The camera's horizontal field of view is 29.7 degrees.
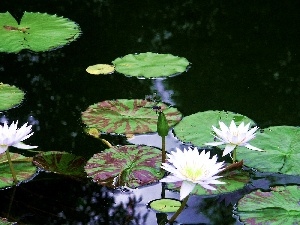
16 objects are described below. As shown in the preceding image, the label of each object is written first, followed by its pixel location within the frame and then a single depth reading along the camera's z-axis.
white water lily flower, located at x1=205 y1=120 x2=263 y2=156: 2.01
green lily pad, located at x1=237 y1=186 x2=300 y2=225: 1.89
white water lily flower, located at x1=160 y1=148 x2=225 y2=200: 1.71
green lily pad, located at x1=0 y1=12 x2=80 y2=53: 3.40
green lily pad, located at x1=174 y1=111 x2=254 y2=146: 2.39
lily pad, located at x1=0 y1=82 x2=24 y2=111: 2.74
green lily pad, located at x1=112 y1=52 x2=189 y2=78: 3.07
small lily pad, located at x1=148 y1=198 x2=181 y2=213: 1.98
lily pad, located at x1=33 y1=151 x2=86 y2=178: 2.20
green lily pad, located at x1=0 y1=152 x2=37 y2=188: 2.15
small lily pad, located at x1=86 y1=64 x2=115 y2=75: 3.11
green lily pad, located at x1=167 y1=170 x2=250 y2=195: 2.06
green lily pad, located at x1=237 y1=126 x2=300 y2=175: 2.20
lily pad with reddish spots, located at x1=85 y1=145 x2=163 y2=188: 2.11
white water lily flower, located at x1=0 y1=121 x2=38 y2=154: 1.97
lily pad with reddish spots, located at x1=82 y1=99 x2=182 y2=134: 2.49
